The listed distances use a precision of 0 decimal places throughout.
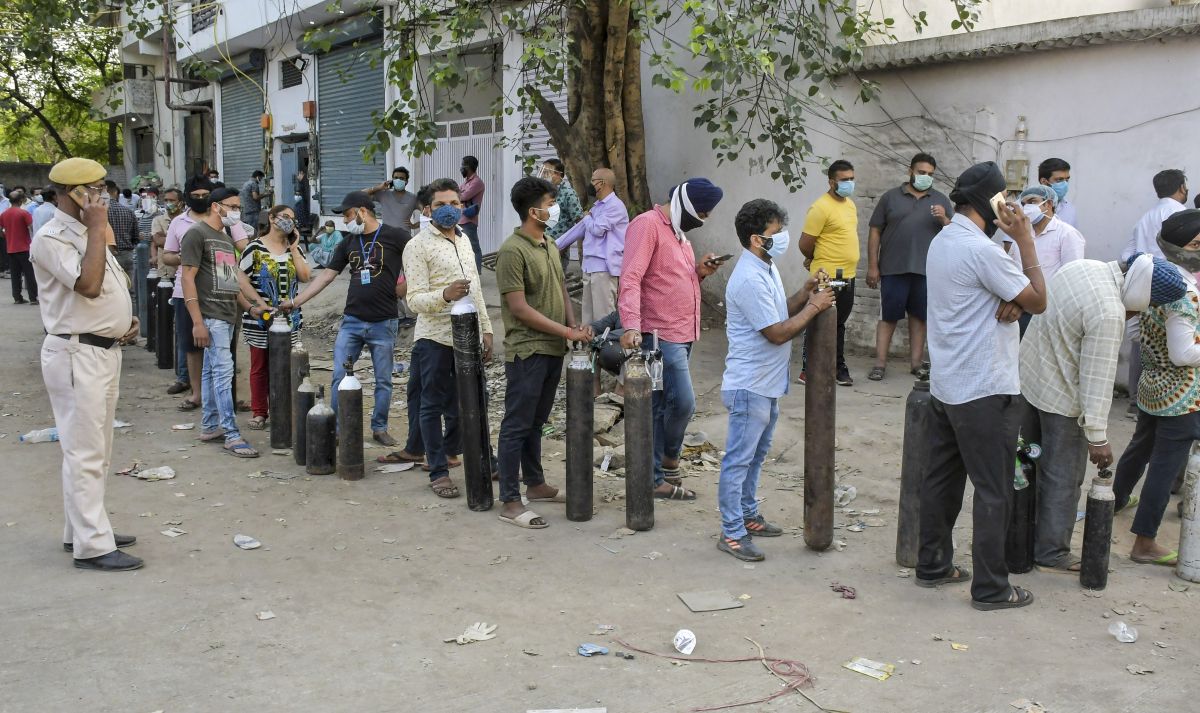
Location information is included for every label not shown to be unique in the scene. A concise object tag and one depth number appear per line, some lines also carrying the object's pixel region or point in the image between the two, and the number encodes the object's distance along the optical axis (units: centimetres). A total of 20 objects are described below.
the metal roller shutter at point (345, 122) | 1758
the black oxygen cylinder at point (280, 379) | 728
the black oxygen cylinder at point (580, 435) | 550
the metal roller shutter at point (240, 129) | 2223
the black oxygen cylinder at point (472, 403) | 571
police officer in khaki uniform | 472
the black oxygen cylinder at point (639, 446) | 531
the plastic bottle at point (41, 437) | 754
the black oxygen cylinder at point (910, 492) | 493
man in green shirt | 552
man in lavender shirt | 853
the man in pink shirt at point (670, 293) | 576
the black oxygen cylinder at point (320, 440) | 672
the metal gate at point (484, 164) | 1459
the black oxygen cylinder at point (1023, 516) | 479
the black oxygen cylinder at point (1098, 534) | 459
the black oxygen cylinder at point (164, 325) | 1012
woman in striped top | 760
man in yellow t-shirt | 830
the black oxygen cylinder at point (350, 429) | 657
